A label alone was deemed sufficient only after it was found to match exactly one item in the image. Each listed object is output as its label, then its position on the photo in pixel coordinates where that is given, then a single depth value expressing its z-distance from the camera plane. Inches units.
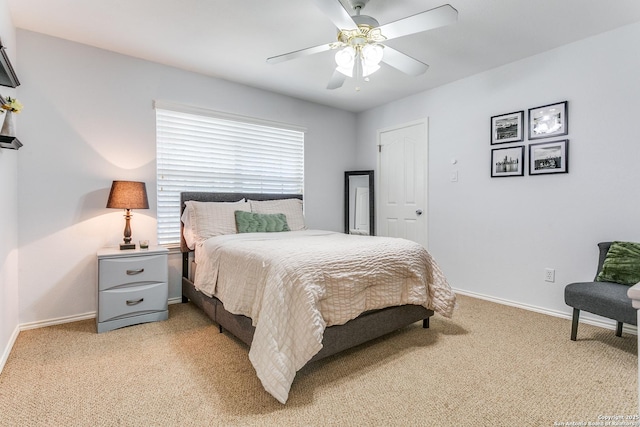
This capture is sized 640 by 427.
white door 163.8
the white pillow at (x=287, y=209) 143.6
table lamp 109.3
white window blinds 132.4
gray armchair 80.4
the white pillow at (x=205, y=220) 123.4
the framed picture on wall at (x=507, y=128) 126.4
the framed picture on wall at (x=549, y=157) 114.8
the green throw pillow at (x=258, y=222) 129.6
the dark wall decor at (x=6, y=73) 73.5
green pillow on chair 91.5
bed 68.3
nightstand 102.0
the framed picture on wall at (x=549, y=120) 114.6
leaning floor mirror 187.8
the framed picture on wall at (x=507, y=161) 126.7
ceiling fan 71.9
